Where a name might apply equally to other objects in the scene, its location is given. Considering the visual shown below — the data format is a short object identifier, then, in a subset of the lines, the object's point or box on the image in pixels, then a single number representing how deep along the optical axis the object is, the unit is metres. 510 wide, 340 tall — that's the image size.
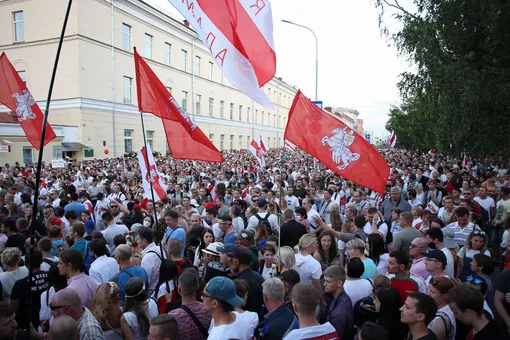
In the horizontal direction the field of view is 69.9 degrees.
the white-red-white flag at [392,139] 27.38
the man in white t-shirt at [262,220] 7.18
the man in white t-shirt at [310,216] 7.49
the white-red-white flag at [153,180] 7.05
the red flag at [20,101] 7.82
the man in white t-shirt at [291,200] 9.57
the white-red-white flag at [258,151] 16.36
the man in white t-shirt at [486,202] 8.63
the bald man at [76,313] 2.93
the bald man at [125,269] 4.11
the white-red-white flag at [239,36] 4.63
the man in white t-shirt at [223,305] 2.87
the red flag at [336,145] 5.57
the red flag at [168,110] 5.42
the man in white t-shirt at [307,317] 2.69
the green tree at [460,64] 10.71
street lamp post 22.38
